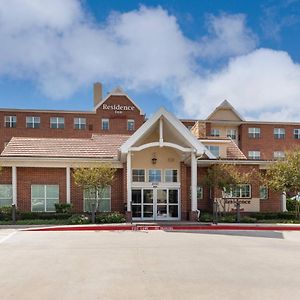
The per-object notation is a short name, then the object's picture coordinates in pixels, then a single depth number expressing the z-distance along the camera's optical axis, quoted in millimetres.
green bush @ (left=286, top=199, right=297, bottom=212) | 32431
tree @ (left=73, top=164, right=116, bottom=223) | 21406
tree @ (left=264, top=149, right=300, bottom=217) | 22734
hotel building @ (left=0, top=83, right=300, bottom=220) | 22719
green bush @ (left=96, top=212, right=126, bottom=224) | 21562
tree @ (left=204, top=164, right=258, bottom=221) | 22812
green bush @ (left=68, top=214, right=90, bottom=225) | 21203
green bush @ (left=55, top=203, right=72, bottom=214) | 22797
